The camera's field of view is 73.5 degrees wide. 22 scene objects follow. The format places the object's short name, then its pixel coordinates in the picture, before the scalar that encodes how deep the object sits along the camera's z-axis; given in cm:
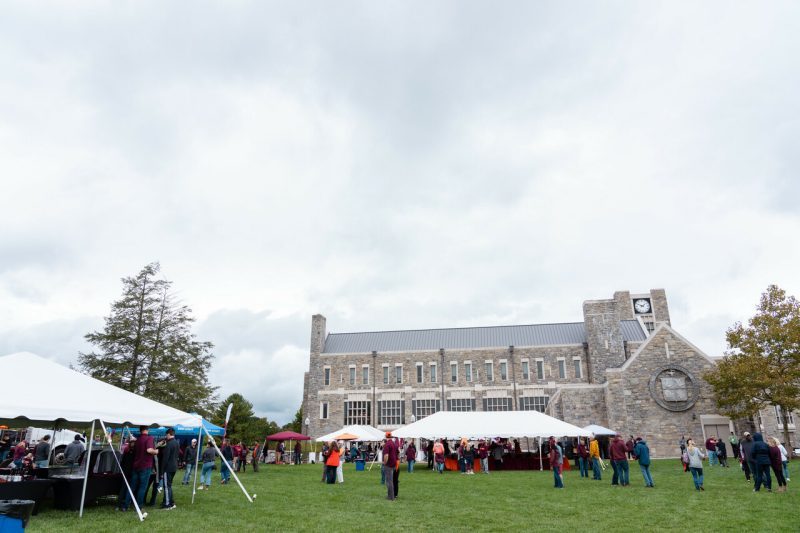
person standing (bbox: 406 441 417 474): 2492
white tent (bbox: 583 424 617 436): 3033
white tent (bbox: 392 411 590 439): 2473
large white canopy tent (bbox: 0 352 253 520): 1010
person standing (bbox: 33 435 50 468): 1780
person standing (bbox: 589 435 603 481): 1974
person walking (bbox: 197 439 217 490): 1675
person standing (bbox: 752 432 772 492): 1393
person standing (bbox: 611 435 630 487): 1678
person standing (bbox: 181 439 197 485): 1717
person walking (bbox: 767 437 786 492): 1346
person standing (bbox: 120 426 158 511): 1130
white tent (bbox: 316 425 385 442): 3186
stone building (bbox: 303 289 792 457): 4522
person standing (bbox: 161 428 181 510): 1206
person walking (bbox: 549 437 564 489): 1658
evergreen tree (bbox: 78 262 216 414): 3194
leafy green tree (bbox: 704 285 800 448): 2856
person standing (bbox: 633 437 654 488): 1598
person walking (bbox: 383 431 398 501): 1362
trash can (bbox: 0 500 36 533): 618
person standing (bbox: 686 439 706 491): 1454
